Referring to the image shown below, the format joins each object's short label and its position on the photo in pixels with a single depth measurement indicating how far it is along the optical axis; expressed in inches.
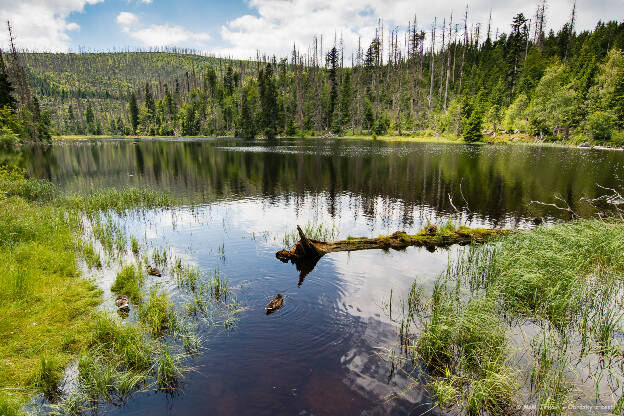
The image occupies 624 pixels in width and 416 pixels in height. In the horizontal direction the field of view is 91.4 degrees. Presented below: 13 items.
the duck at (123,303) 354.9
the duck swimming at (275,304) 363.4
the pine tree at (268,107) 4138.8
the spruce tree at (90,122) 5969.5
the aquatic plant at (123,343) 265.1
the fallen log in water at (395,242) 511.8
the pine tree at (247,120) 4293.8
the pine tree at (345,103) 4202.8
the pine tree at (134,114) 5290.4
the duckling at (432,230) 567.5
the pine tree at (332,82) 4220.0
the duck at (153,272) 450.9
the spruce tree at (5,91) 1991.9
